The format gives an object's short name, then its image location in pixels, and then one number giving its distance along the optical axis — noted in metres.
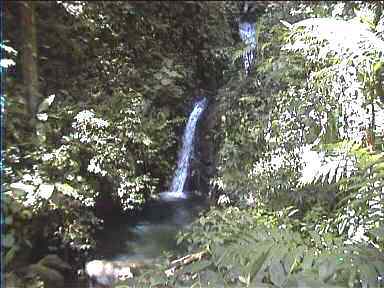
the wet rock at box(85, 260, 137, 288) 2.49
